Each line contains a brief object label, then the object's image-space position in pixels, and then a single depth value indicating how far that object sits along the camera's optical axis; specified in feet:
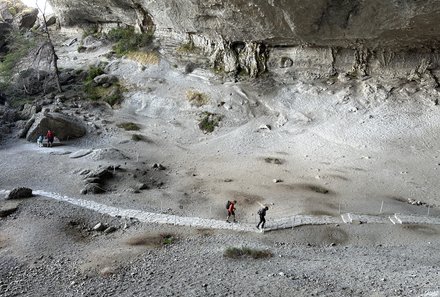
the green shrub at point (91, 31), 128.55
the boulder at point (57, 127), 83.76
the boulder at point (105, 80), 106.22
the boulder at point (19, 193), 60.18
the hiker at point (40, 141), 81.30
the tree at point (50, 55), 102.89
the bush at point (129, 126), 91.66
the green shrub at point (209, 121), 92.38
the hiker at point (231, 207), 55.12
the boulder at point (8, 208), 55.94
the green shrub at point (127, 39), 112.88
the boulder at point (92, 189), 63.33
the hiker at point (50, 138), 80.59
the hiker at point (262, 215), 51.98
